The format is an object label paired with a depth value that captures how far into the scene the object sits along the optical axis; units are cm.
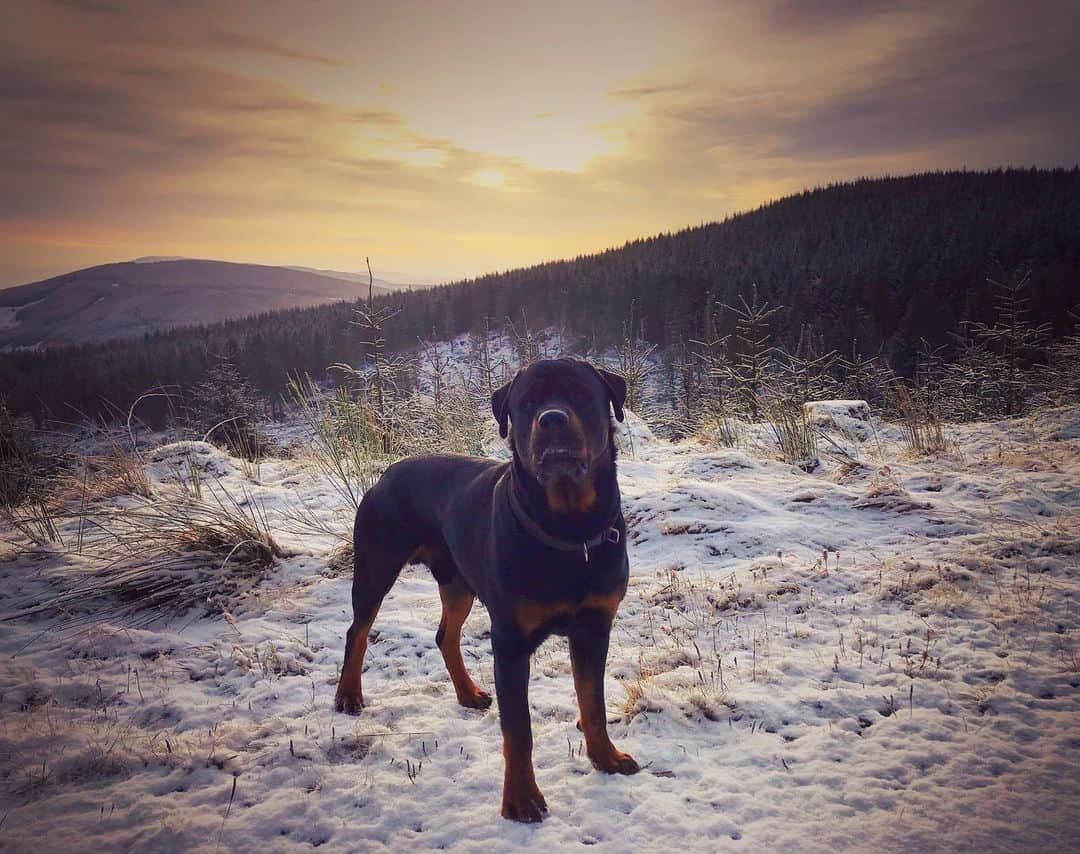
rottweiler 205
